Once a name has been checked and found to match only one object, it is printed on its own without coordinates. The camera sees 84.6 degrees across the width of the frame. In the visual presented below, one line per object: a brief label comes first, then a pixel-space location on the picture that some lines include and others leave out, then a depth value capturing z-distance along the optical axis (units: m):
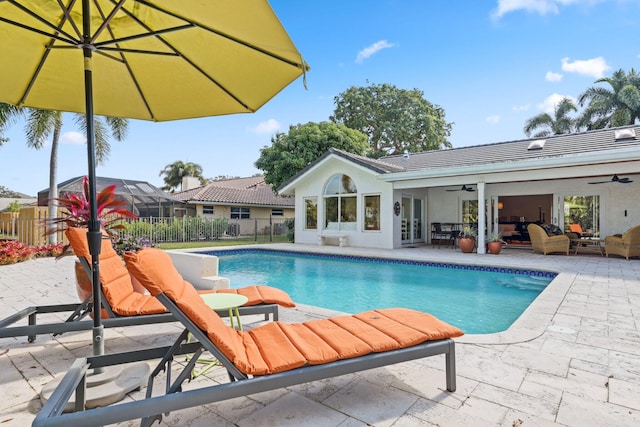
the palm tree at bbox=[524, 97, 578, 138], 29.02
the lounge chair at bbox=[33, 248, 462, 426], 1.70
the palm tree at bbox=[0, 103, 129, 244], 12.46
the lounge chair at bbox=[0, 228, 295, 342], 2.82
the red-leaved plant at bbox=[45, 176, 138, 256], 4.52
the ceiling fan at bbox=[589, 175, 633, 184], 11.07
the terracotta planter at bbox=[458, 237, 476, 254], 11.60
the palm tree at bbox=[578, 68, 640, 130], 24.94
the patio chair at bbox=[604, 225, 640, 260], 9.62
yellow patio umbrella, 2.15
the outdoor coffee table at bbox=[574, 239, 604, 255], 10.92
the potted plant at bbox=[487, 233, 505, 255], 11.10
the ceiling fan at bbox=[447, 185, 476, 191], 13.65
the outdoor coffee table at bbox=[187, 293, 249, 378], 2.69
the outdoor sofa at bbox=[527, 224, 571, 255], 10.88
